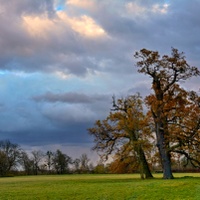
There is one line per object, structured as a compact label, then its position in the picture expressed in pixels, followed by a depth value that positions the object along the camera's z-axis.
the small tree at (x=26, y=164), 126.52
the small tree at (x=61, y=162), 125.18
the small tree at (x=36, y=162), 129.59
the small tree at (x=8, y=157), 117.00
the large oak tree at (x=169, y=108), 46.28
